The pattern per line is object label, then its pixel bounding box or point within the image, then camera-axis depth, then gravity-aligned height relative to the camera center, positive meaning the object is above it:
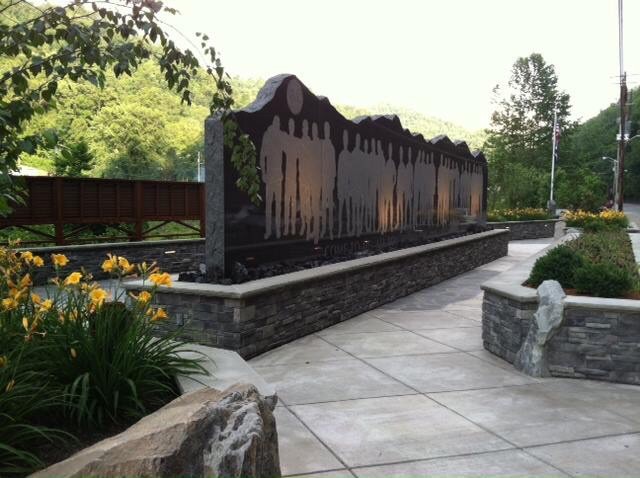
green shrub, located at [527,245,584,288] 6.95 -0.81
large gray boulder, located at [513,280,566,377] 5.92 -1.33
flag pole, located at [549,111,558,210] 34.84 +1.89
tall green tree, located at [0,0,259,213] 2.82 +0.77
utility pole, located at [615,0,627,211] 32.53 +4.54
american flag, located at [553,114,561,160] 42.12 +4.92
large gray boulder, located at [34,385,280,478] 2.16 -1.00
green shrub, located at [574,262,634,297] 6.32 -0.88
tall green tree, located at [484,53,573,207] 72.88 +11.27
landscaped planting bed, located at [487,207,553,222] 27.27 -0.64
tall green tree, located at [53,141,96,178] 23.58 +1.48
